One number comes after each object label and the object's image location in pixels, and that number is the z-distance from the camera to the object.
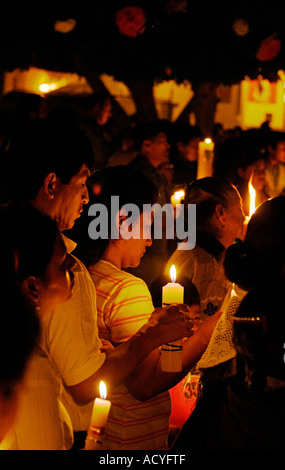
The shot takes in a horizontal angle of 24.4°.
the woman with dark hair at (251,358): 1.64
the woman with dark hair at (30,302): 1.57
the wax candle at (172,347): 2.19
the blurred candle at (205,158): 4.43
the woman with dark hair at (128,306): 2.49
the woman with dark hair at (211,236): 3.47
